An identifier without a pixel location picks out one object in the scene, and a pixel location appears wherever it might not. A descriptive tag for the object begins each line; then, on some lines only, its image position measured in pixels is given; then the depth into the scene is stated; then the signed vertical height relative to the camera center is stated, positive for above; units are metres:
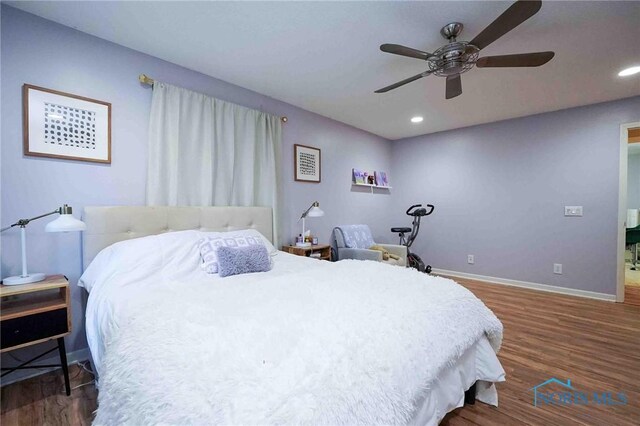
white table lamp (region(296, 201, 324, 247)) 3.31 -0.07
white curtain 2.42 +0.56
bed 0.77 -0.50
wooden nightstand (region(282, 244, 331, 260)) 3.24 -0.54
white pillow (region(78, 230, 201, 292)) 1.82 -0.37
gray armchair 3.72 -0.57
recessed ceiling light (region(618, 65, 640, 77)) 2.61 +1.37
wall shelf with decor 4.55 +0.52
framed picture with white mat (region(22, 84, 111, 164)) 1.89 +0.60
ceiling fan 1.54 +1.07
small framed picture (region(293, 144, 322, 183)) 3.63 +0.62
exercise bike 4.36 -0.46
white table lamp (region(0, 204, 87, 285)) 1.66 -0.14
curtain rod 2.32 +1.10
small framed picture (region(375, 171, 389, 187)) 5.04 +0.56
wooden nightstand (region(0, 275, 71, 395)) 1.53 -0.66
